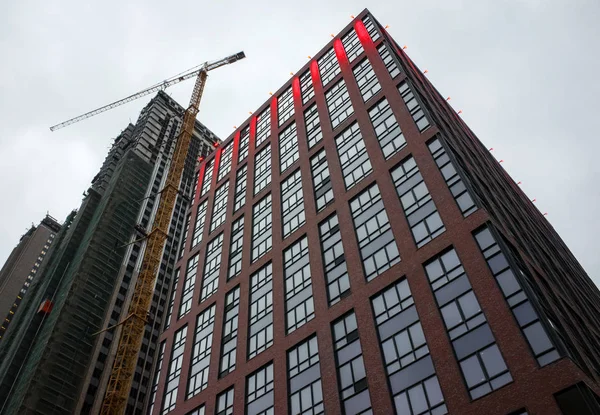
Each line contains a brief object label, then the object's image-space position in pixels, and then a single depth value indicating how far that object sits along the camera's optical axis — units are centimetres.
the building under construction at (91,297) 8500
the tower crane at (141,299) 6600
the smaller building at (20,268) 16488
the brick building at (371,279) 2909
